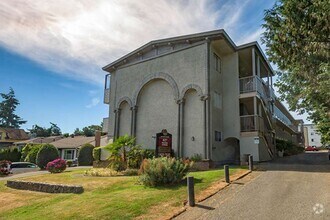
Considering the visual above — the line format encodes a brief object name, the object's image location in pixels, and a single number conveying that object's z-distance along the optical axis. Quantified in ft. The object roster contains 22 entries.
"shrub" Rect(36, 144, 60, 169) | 101.45
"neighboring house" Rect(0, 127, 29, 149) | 197.09
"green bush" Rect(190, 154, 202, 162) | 58.65
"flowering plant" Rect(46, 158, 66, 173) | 71.87
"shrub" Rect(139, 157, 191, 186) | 37.17
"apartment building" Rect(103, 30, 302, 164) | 63.10
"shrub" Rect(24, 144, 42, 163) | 120.06
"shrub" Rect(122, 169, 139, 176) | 53.02
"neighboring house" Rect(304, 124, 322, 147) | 273.03
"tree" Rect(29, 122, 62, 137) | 254.68
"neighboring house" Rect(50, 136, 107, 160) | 145.70
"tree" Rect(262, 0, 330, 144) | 32.27
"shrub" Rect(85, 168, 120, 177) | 54.65
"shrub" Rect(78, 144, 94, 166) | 113.70
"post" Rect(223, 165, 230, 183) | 37.80
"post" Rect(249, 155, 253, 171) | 47.71
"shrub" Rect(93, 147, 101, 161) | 80.28
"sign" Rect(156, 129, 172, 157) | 60.29
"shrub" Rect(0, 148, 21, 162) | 131.95
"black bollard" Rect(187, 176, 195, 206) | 28.57
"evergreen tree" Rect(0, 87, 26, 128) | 285.43
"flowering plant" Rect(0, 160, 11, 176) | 83.89
